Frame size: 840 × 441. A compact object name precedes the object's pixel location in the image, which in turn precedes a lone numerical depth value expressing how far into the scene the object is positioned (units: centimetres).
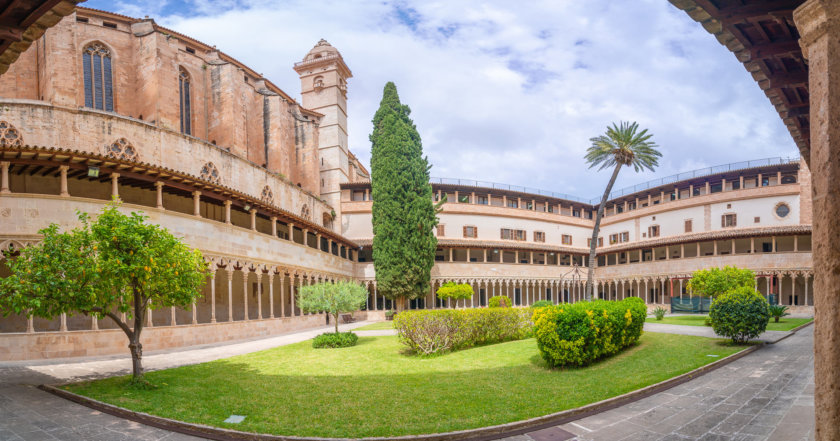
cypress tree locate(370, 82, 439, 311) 3388
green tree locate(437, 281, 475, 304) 3305
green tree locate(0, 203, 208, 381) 930
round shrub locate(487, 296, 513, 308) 3182
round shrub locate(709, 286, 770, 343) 1336
